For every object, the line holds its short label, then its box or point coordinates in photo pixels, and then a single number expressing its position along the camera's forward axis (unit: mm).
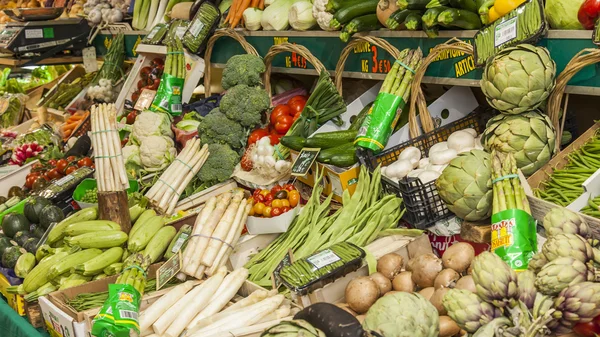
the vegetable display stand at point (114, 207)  3863
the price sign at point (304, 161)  3801
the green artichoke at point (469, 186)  2939
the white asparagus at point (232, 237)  3461
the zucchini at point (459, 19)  3416
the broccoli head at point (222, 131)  4715
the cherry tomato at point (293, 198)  3727
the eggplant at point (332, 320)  2251
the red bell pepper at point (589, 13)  2861
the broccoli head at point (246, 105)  4734
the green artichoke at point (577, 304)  2037
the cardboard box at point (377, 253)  2984
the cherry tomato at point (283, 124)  4637
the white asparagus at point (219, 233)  3429
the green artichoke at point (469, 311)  2133
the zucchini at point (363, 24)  4031
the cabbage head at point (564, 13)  3020
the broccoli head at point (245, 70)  4871
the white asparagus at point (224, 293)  3107
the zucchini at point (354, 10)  4066
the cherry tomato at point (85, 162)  5356
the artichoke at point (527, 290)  2133
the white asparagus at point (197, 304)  3000
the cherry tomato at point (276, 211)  3654
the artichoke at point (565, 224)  2392
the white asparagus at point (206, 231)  3408
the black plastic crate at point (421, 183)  3227
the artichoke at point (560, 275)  2105
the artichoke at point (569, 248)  2213
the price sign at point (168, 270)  3367
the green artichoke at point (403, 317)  2285
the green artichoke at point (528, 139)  3055
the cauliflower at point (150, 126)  5152
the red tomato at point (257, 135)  4688
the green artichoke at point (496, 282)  2127
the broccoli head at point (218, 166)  4543
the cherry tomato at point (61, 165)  5453
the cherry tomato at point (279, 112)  4734
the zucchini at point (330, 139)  3973
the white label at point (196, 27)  5607
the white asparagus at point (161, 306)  3076
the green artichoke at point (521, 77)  2994
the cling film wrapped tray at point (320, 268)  2924
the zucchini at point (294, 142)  4098
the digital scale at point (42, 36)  7137
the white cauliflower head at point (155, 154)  4934
